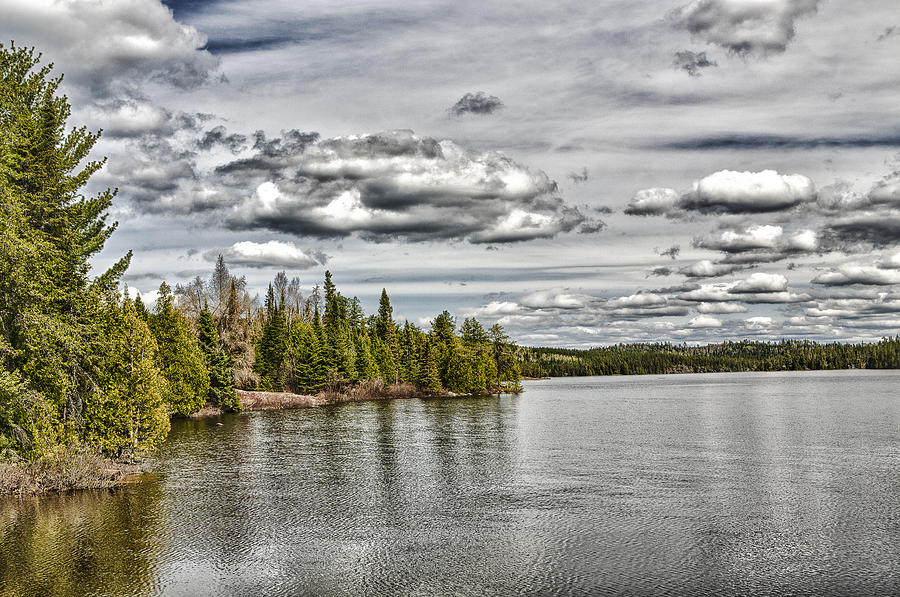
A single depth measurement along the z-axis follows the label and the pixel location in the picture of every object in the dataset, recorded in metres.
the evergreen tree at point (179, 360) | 77.00
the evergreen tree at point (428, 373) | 125.06
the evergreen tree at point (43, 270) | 30.53
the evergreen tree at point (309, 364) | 110.50
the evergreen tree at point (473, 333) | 139.00
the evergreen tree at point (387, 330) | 130.56
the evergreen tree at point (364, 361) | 120.38
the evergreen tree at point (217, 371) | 87.50
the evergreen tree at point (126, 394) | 37.22
